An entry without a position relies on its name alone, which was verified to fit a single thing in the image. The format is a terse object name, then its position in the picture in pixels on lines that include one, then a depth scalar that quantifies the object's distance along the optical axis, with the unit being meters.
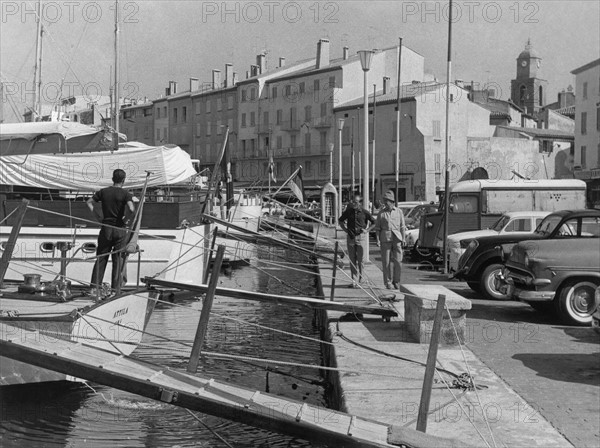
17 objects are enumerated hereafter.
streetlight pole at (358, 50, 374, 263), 21.11
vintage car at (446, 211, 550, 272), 19.16
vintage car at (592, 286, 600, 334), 9.80
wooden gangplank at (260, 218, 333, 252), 19.83
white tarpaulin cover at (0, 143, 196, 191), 16.92
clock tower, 119.06
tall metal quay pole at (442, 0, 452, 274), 20.73
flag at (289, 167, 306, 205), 22.98
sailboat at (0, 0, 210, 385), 16.25
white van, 23.80
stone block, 9.78
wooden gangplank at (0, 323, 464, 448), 5.25
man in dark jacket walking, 16.67
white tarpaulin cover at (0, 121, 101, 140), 17.52
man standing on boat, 11.83
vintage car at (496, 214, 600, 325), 12.31
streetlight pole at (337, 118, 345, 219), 43.11
